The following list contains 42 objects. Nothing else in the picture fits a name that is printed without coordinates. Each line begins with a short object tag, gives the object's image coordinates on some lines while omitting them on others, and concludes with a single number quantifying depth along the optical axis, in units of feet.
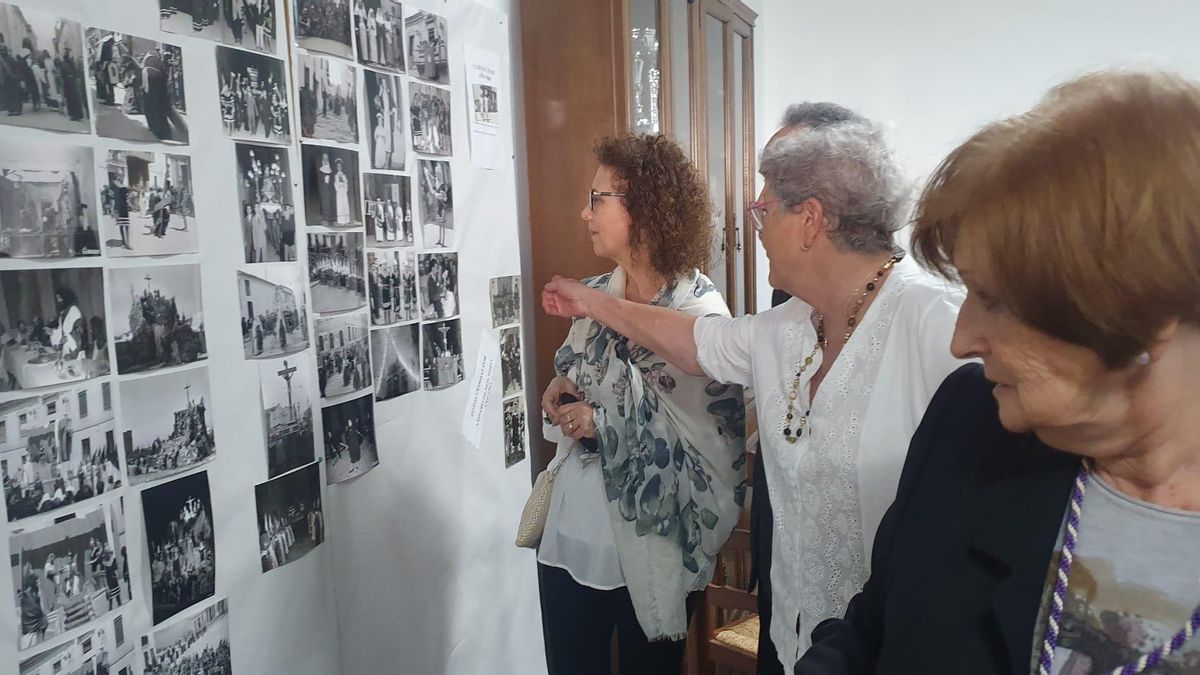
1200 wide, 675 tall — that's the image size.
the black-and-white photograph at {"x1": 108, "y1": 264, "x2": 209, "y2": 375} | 3.05
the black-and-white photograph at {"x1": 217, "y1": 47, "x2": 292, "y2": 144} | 3.45
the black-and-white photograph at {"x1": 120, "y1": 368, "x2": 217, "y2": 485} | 3.13
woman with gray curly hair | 3.43
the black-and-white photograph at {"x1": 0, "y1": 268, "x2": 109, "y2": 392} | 2.71
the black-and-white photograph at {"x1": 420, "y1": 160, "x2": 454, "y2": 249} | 4.89
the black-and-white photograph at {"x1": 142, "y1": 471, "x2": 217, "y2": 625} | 3.25
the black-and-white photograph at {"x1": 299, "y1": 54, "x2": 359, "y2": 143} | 3.93
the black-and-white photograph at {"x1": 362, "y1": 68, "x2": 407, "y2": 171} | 4.42
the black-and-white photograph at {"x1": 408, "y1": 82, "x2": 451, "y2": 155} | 4.77
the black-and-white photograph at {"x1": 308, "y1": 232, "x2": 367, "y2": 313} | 4.01
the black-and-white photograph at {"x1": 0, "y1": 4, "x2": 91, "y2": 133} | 2.67
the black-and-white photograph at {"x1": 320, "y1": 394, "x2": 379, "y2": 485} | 4.20
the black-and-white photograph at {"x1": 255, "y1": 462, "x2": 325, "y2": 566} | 3.80
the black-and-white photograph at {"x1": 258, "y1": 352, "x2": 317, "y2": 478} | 3.77
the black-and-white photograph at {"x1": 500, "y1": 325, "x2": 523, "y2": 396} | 5.84
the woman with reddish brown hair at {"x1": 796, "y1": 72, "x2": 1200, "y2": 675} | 1.73
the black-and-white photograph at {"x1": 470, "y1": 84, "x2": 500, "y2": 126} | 5.42
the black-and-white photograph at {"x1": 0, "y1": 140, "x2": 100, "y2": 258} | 2.68
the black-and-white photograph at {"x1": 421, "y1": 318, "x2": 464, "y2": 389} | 4.98
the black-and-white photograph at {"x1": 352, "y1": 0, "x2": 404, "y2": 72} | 4.33
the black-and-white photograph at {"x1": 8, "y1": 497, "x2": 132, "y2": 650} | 2.79
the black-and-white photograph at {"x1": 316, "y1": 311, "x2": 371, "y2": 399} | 4.09
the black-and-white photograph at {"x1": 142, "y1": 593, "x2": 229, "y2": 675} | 3.30
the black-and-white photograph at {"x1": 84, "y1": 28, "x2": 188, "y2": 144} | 2.93
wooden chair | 5.37
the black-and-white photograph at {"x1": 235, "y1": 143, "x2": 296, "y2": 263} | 3.59
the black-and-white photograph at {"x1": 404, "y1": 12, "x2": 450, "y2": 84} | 4.75
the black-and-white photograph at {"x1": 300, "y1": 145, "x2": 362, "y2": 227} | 3.96
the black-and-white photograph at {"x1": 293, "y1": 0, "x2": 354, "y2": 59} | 3.90
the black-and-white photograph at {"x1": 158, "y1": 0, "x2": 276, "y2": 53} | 3.22
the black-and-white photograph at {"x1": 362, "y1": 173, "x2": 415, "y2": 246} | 4.43
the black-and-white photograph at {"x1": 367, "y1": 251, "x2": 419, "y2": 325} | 4.48
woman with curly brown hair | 4.62
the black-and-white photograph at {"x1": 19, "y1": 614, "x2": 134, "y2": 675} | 2.88
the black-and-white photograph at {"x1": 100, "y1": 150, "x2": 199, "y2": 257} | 2.99
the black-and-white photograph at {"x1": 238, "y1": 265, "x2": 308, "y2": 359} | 3.62
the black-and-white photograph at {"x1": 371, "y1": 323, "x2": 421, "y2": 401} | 4.54
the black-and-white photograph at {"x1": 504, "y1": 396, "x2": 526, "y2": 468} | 5.94
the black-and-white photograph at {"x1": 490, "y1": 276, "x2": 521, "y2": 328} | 5.71
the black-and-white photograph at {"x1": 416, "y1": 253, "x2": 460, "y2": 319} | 4.91
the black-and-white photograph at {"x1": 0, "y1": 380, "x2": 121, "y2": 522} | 2.74
